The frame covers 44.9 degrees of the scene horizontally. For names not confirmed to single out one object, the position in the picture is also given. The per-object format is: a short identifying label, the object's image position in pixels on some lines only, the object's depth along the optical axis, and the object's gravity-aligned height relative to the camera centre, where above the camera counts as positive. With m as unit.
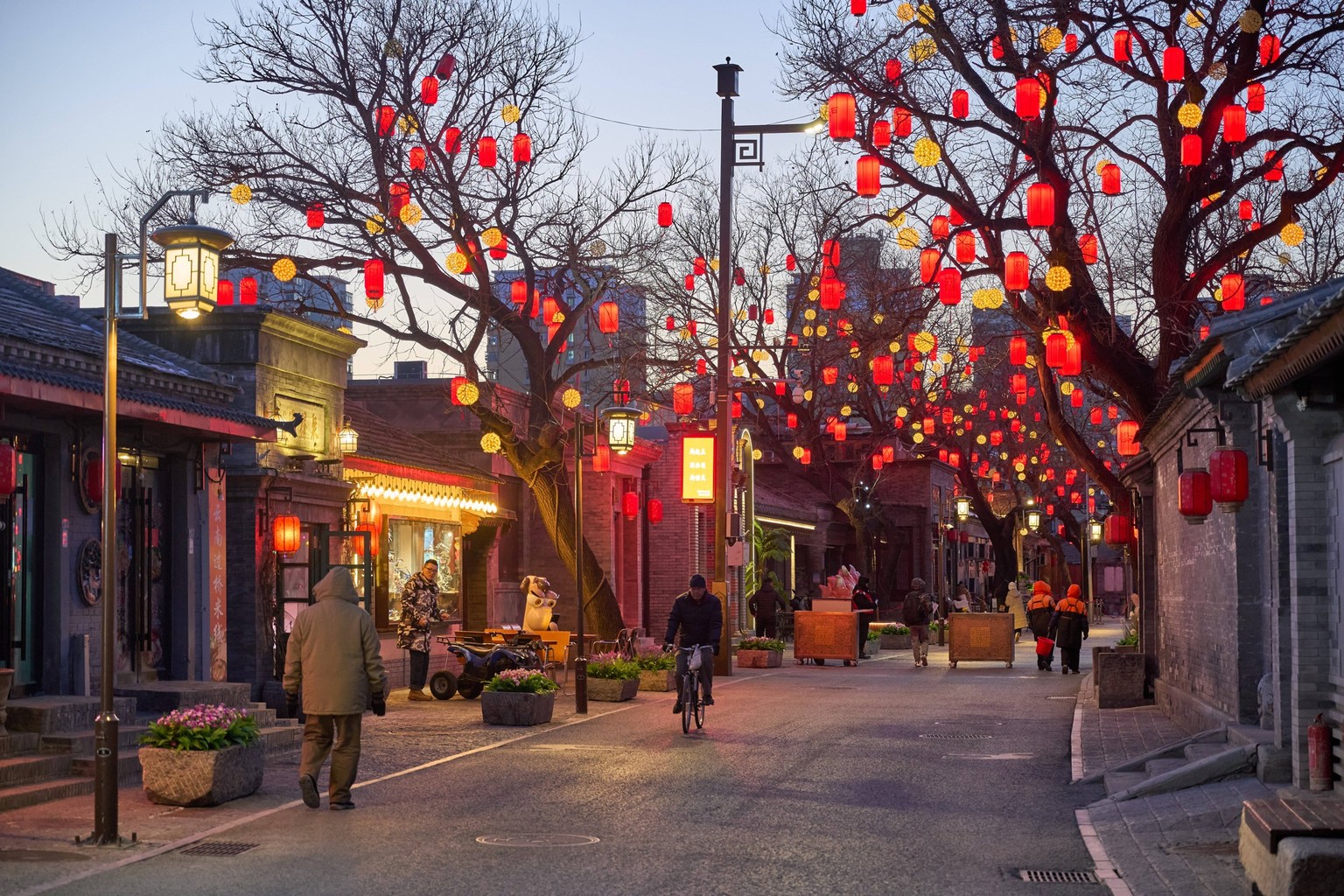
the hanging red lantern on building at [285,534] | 22.00 +0.22
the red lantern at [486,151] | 24.39 +6.00
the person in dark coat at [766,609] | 40.22 -1.57
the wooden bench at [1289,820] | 8.48 -1.51
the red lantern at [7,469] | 13.80 +0.71
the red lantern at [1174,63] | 20.77 +6.12
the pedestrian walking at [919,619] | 35.19 -1.62
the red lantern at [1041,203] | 20.98 +4.39
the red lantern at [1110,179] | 21.83 +4.90
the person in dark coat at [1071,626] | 31.70 -1.60
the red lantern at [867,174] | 21.95 +5.03
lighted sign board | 31.73 +1.52
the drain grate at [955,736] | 19.20 -2.27
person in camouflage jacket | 25.06 -1.04
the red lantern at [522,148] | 25.67 +6.37
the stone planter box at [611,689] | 24.39 -2.13
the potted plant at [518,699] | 20.03 -1.86
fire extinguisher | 11.53 -1.53
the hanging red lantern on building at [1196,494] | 14.62 +0.44
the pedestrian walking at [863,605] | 37.25 -1.40
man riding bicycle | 19.69 -0.90
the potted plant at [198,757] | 13.10 -1.67
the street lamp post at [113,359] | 11.20 +1.39
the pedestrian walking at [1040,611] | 35.06 -1.46
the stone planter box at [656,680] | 26.56 -2.17
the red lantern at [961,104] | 22.88 +6.24
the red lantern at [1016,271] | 22.20 +3.73
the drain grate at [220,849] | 10.90 -2.02
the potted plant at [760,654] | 34.22 -2.27
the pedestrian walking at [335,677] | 12.98 -1.03
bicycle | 19.09 -1.69
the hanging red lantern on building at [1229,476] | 13.88 +0.57
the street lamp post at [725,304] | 29.05 +4.30
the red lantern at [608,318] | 27.19 +3.88
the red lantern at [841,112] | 21.62 +5.77
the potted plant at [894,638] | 44.69 -2.54
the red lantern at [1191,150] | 20.38 +4.92
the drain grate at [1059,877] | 10.09 -2.09
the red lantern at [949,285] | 23.41 +3.74
